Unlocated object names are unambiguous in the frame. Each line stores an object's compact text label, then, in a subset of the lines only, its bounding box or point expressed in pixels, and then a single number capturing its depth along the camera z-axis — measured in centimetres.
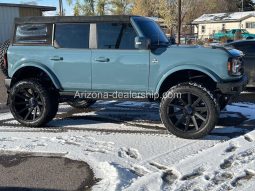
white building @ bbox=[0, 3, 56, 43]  3047
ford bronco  650
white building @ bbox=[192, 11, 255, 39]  7038
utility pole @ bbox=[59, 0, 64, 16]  3996
